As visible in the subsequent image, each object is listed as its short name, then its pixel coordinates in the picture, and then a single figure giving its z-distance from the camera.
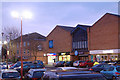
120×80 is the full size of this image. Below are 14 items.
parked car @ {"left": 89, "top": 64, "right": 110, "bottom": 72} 19.28
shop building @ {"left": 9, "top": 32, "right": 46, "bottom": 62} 47.91
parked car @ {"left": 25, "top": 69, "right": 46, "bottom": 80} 11.40
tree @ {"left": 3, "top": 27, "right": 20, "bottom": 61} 34.46
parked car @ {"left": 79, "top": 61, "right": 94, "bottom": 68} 31.86
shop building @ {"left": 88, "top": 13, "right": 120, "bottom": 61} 34.15
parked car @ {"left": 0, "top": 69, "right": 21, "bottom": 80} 11.35
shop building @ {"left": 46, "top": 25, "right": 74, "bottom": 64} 45.15
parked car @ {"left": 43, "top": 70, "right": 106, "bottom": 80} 3.79
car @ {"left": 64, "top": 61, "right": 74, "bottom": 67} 35.56
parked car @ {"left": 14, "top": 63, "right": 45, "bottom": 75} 19.48
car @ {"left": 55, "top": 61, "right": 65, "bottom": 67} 35.82
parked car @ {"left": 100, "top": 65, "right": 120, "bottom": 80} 13.44
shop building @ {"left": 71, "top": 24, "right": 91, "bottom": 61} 40.64
